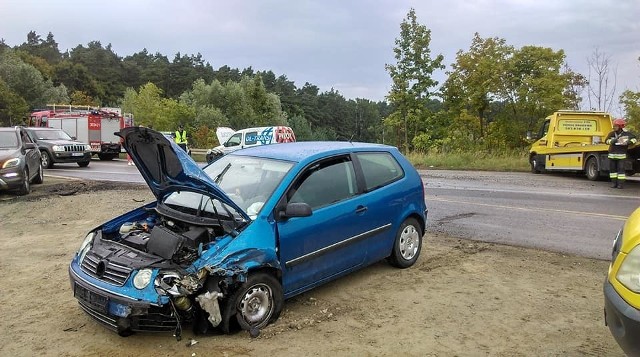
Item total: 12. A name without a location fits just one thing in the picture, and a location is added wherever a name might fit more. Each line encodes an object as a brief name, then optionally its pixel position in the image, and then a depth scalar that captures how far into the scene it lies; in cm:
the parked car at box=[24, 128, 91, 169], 1997
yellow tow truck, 1731
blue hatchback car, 380
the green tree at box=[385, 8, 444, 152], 3306
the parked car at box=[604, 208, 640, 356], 258
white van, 2350
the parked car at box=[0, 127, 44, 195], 1162
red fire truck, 2653
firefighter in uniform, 1393
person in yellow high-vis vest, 2248
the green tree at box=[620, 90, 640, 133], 2444
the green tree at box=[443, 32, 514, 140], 2995
